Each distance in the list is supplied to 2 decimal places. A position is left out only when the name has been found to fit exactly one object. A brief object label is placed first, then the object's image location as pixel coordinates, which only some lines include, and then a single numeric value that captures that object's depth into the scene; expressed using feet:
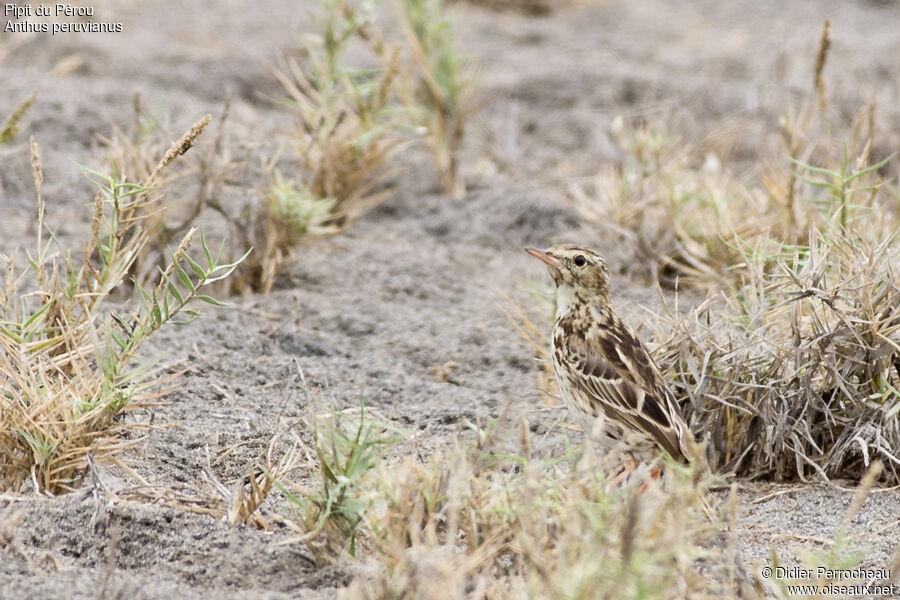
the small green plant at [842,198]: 27.89
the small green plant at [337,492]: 19.26
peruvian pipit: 24.85
